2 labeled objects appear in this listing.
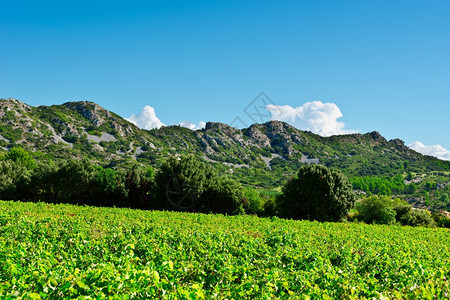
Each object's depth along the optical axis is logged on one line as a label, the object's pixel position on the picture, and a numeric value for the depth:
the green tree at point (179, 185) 44.47
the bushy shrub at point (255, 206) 56.50
